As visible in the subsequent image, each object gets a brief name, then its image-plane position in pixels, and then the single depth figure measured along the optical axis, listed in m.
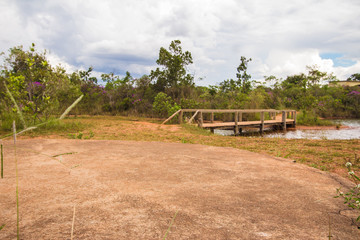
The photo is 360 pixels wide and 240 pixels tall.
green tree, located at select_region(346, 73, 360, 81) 47.00
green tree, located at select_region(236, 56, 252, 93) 18.20
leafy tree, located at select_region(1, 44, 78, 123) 7.26
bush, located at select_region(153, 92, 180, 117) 12.48
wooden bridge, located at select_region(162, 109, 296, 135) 11.12
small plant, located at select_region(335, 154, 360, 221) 1.46
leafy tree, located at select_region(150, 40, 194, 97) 15.71
